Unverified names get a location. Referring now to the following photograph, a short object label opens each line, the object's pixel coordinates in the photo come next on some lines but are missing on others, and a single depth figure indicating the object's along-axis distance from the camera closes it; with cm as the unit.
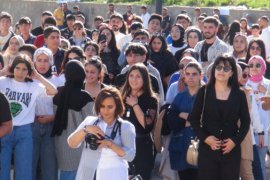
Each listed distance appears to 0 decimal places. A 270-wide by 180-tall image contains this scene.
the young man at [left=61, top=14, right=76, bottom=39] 1660
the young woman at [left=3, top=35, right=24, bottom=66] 1117
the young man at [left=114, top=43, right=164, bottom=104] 985
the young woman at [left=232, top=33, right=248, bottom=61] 1234
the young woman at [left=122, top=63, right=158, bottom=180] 881
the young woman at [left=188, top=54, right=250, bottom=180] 817
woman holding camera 714
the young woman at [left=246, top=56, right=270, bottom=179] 1009
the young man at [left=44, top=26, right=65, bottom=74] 1110
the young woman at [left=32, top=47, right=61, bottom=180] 904
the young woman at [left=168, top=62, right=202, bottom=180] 900
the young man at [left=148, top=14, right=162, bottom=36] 1445
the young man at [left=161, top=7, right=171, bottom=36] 2348
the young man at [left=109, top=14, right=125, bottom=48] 1514
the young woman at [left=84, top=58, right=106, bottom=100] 924
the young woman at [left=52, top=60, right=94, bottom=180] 877
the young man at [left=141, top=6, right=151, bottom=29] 2524
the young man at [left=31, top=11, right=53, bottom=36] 1458
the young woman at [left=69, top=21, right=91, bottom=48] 1433
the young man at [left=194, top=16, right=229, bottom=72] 1178
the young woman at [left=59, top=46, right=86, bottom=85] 1006
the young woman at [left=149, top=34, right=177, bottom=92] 1166
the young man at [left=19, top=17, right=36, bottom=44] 1309
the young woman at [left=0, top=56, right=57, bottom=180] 873
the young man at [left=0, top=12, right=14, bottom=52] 1308
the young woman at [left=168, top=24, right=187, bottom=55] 1318
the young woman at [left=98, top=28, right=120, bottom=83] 1223
